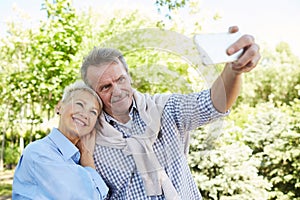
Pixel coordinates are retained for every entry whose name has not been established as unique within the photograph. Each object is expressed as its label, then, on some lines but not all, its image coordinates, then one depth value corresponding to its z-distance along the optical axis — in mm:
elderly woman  830
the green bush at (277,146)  3504
